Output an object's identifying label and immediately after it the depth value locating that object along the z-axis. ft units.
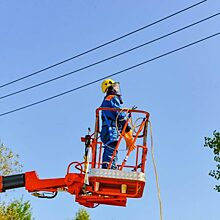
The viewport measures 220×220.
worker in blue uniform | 35.67
